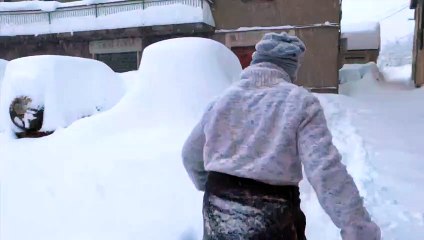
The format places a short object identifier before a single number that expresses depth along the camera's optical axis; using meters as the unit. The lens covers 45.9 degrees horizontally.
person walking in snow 1.59
